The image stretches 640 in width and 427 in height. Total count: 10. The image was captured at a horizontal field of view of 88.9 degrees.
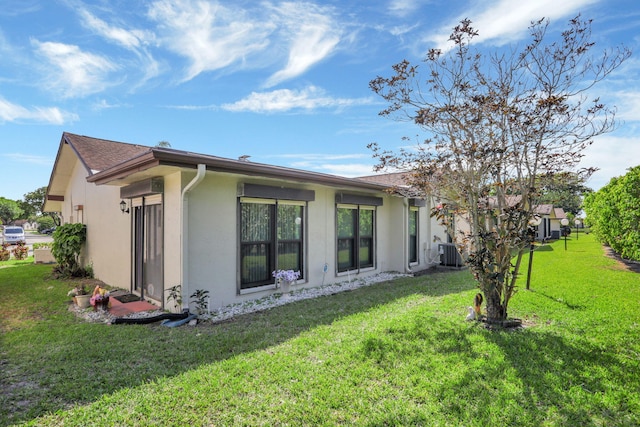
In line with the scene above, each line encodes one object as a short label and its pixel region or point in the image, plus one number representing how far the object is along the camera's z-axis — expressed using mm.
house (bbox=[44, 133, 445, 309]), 5965
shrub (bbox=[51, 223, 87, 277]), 10500
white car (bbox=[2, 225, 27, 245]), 25955
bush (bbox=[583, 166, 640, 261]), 10750
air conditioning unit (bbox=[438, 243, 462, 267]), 12117
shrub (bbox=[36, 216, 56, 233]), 46188
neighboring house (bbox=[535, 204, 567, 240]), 28688
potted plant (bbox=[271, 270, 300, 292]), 7156
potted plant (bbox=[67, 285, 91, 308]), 6574
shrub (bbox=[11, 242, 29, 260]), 16297
